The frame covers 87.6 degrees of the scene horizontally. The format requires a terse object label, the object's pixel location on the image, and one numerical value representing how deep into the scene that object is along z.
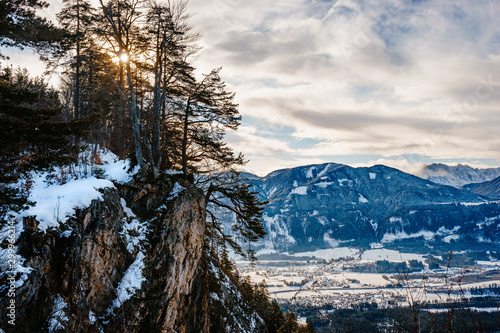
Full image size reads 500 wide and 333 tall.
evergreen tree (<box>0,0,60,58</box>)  9.19
